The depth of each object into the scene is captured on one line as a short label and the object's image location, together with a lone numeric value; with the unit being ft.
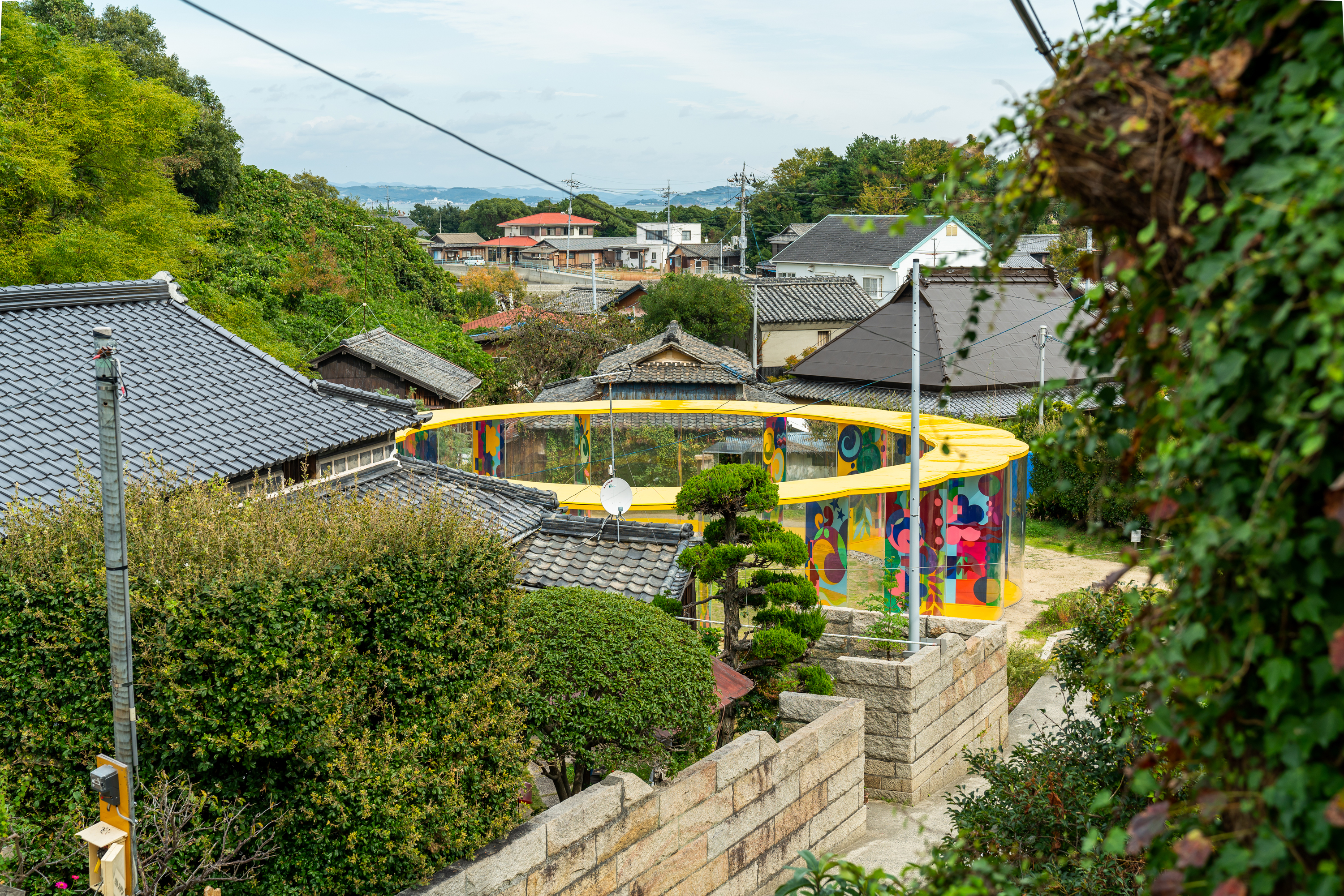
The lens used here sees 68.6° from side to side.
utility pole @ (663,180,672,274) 250.16
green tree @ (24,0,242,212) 114.11
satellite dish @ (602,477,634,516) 39.19
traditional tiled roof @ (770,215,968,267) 181.57
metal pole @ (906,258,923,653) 37.42
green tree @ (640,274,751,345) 127.65
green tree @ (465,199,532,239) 372.79
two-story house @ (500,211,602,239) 342.23
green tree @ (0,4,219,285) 63.21
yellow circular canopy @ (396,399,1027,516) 52.01
